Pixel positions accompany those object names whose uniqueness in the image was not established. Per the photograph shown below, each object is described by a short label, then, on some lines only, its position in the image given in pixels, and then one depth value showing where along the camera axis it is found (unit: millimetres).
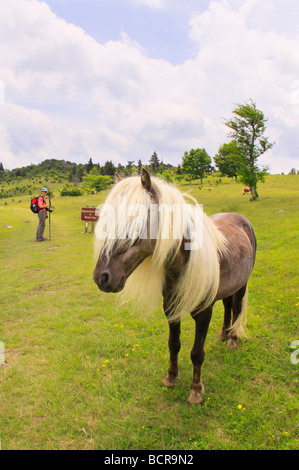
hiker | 12547
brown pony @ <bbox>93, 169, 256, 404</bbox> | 1940
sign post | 15114
